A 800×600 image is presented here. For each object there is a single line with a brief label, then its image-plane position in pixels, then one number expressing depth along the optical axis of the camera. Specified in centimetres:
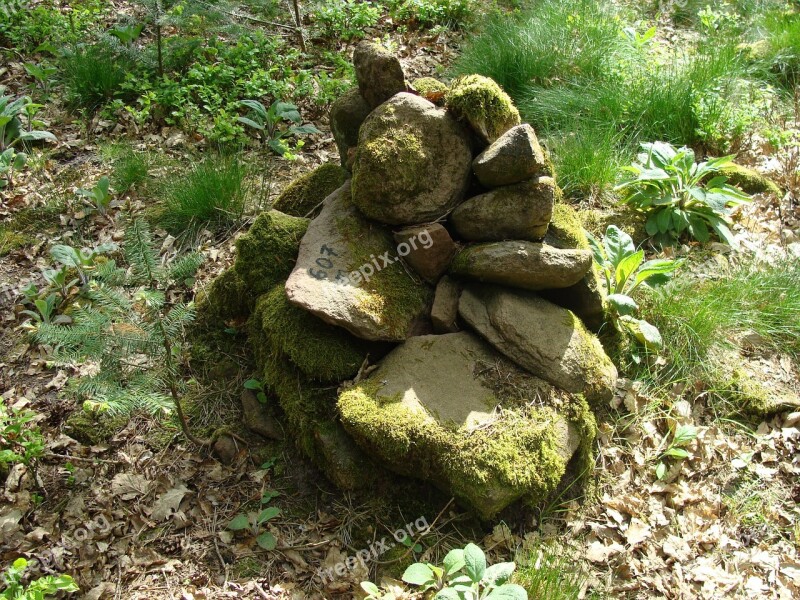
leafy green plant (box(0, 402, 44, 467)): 296
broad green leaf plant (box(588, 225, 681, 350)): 342
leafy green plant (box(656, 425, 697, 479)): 319
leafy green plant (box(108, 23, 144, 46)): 525
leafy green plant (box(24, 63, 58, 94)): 510
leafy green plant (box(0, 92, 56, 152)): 447
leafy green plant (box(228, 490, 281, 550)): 282
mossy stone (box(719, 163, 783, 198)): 455
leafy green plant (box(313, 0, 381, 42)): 584
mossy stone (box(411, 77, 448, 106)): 331
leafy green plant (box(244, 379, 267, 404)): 326
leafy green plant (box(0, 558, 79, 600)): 243
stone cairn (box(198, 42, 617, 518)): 278
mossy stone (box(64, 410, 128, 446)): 319
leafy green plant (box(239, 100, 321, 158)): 466
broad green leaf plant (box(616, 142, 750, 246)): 405
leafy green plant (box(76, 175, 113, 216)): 419
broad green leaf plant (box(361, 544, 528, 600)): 237
